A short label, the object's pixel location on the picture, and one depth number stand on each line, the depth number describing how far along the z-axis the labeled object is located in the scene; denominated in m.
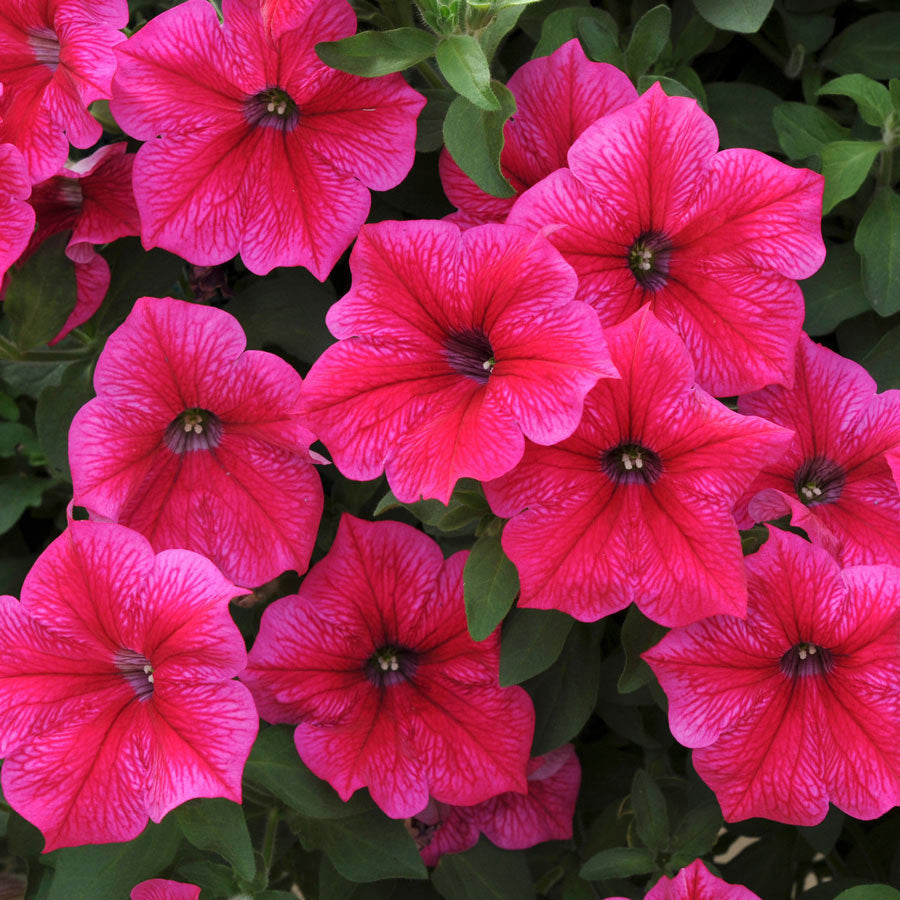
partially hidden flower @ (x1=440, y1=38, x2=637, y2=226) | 0.57
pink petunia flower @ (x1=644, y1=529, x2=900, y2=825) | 0.56
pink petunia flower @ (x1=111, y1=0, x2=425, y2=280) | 0.57
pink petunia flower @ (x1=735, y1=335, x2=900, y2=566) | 0.58
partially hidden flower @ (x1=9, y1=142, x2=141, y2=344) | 0.60
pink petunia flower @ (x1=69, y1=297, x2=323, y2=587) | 0.58
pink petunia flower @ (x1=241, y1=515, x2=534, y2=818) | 0.60
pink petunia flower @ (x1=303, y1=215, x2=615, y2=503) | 0.54
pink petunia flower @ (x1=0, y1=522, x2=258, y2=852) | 0.56
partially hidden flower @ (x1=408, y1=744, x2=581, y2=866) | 0.64
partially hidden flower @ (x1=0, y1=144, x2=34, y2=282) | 0.57
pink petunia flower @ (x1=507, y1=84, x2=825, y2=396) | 0.55
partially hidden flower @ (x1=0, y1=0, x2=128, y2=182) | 0.58
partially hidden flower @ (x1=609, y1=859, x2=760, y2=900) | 0.58
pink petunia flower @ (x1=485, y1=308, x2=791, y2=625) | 0.54
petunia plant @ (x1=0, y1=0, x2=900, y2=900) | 0.55
